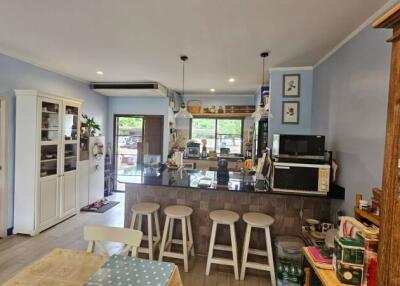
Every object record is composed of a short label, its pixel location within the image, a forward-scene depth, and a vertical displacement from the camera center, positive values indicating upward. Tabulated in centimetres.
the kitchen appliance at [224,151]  618 -35
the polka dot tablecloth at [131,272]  126 -77
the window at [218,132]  655 +13
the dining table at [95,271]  127 -78
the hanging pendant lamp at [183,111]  334 +37
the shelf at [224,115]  612 +58
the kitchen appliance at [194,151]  589 -36
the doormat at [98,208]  465 -148
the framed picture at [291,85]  370 +84
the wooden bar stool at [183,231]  266 -111
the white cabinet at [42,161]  344 -46
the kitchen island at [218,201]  280 -79
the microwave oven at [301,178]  247 -40
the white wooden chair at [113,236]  162 -71
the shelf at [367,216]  158 -51
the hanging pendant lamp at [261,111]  314 +37
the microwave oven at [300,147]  262 -8
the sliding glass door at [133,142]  595 -18
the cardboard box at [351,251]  133 -61
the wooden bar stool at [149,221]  274 -103
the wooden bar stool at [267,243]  247 -109
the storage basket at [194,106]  643 +82
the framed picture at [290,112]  372 +43
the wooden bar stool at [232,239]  254 -106
